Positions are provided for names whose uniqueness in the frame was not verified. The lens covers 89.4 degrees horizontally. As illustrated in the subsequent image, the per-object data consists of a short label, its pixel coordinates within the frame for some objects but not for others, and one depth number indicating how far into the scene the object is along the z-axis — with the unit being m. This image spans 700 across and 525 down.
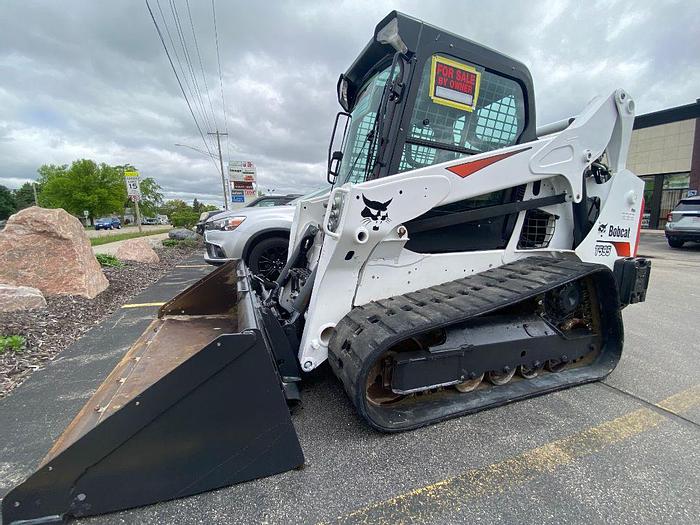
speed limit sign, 17.28
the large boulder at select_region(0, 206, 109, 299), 4.99
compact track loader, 1.60
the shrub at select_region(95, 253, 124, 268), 7.48
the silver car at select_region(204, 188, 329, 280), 5.91
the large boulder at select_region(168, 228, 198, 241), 15.36
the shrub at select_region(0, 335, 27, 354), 3.30
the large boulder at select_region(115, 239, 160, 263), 8.95
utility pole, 32.09
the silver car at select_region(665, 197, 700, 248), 12.20
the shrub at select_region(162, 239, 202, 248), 13.60
